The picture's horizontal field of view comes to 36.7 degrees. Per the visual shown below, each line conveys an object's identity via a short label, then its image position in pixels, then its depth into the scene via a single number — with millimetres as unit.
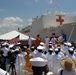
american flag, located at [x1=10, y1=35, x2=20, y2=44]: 7442
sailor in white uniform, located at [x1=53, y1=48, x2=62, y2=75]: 4236
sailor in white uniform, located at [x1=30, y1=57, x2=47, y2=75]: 1583
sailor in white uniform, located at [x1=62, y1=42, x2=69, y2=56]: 5817
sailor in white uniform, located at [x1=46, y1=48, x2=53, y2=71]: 4694
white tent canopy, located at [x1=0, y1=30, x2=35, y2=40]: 9605
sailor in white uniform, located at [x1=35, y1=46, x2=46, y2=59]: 4146
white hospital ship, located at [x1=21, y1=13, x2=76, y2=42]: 13620
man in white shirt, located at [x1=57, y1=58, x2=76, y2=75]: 1861
